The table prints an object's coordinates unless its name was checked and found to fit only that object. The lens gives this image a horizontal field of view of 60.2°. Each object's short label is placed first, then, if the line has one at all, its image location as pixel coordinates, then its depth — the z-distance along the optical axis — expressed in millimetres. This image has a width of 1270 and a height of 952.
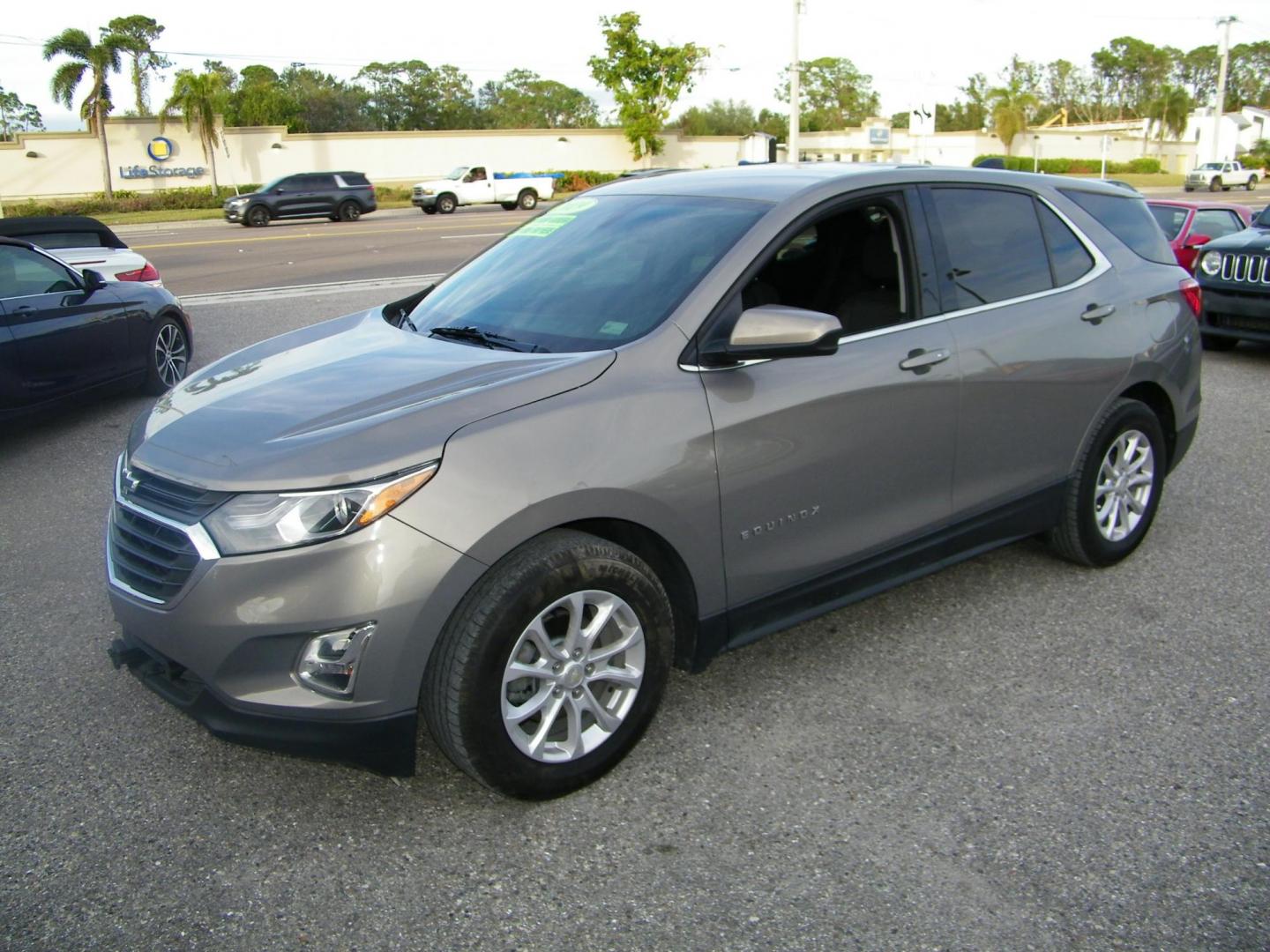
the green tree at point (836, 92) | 128875
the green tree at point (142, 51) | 51312
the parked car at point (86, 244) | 10039
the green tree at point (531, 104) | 102562
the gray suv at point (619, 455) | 2877
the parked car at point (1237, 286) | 9719
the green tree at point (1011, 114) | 76500
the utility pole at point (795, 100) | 38250
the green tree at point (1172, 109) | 83438
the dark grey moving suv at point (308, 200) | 35219
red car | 11703
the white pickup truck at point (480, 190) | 39844
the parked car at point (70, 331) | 7254
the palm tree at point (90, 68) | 43219
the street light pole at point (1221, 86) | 59247
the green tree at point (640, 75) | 56438
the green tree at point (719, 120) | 96750
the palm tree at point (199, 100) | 47562
